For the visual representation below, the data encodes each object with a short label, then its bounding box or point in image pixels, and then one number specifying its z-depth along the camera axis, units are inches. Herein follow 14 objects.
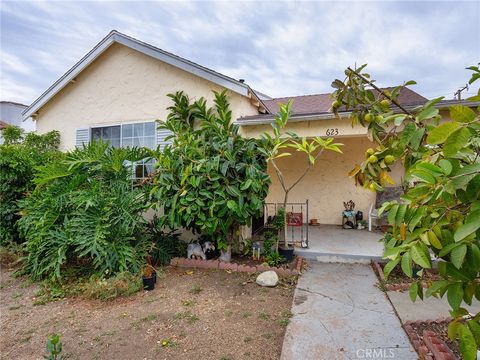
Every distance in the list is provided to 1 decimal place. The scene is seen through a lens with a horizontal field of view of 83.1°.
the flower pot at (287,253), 213.8
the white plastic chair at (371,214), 304.4
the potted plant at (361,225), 314.8
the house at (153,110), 236.4
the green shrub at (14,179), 248.2
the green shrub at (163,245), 219.3
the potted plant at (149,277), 176.7
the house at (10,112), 782.0
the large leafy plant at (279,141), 179.8
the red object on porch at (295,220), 275.7
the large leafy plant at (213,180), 190.2
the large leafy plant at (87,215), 185.0
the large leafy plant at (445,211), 40.0
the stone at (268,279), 175.5
